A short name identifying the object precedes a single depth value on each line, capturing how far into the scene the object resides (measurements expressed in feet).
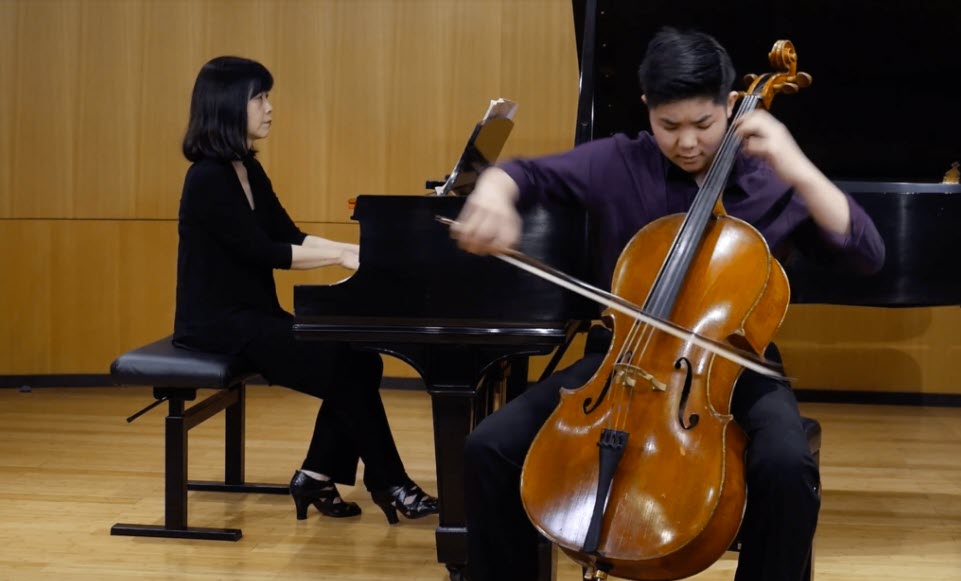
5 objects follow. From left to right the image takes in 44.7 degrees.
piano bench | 9.01
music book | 8.59
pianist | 9.24
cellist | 5.56
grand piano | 7.74
